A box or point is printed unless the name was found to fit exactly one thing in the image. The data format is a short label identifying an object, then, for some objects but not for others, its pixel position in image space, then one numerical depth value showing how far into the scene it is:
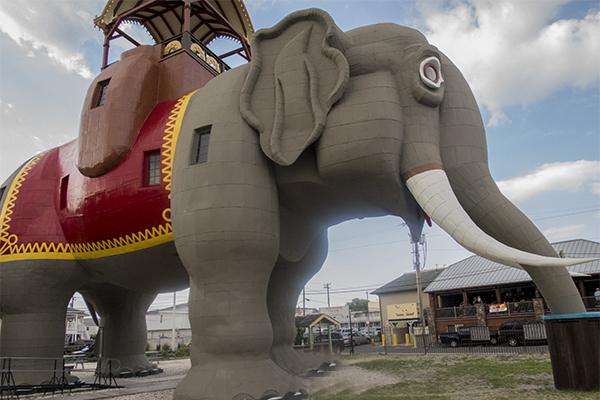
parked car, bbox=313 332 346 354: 21.88
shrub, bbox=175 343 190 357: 22.34
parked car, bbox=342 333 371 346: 31.11
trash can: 6.18
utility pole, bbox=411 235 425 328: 28.06
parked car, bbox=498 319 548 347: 19.25
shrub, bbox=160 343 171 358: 21.88
